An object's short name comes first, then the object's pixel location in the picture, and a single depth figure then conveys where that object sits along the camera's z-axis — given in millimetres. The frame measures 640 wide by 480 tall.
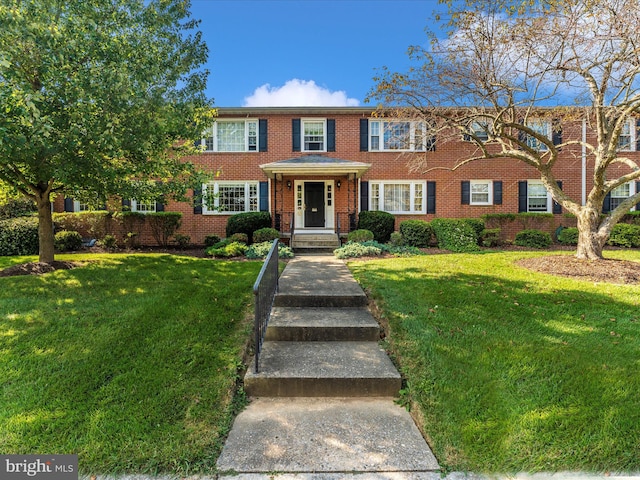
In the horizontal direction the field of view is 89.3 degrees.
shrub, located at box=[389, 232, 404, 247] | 11453
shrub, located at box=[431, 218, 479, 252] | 10969
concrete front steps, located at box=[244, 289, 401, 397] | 3189
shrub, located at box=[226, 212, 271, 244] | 11680
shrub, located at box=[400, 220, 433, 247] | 11555
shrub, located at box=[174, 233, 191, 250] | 12094
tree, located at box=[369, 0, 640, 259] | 6043
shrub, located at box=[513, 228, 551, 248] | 11836
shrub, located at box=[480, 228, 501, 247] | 11688
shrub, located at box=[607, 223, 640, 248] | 11484
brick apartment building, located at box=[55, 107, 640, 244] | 13328
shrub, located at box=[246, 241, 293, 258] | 9336
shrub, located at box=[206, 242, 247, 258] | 9641
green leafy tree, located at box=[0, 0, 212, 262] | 4840
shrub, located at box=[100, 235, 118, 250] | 11398
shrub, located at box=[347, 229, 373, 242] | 10812
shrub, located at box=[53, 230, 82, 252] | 10688
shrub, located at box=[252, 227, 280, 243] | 10844
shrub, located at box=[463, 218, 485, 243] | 11944
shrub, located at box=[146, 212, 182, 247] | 12211
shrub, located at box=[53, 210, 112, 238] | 11805
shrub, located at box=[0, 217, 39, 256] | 9969
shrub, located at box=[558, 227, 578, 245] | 12062
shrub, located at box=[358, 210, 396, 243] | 12000
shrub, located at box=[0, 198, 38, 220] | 11711
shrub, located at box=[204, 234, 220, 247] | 11930
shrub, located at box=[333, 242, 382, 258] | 9289
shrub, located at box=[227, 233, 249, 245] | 10898
